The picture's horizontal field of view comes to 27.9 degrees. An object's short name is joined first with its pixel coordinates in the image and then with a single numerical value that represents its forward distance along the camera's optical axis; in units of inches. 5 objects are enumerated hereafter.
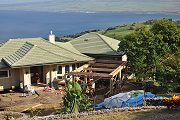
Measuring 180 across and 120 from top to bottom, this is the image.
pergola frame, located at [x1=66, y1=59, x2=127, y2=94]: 1038.4
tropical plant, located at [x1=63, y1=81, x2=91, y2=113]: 751.1
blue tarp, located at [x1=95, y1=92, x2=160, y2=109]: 806.5
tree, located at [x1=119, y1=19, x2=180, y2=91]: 1078.4
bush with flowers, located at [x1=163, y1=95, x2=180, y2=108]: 659.4
